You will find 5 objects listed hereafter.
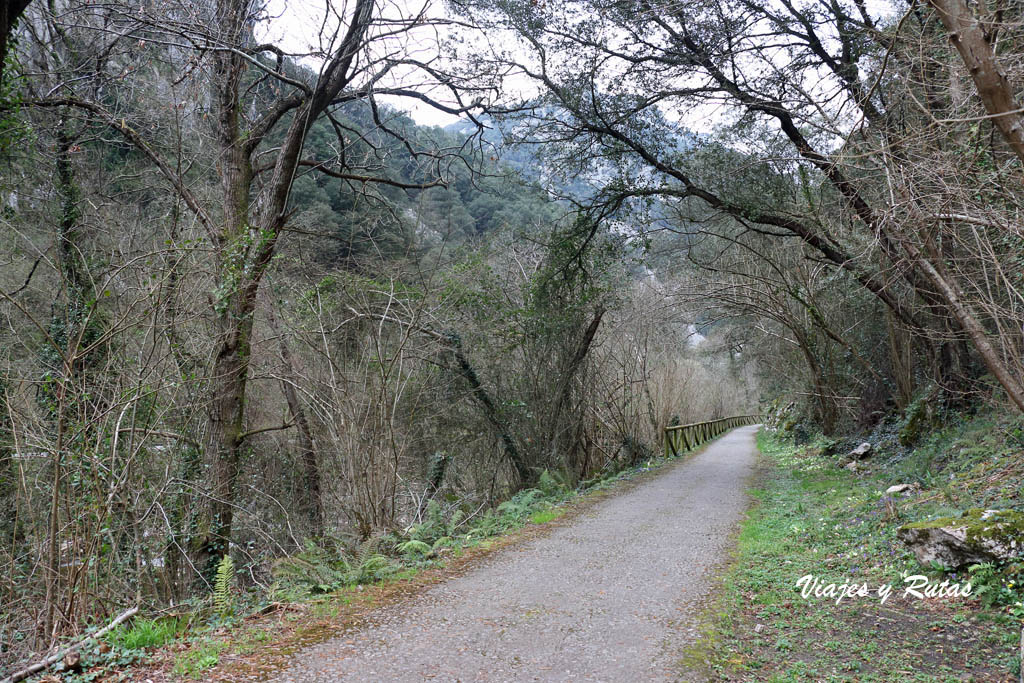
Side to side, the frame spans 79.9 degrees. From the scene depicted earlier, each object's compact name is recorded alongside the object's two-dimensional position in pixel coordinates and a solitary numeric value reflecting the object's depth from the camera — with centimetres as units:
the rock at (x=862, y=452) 1155
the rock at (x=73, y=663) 328
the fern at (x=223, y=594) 448
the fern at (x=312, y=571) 507
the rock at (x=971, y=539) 412
